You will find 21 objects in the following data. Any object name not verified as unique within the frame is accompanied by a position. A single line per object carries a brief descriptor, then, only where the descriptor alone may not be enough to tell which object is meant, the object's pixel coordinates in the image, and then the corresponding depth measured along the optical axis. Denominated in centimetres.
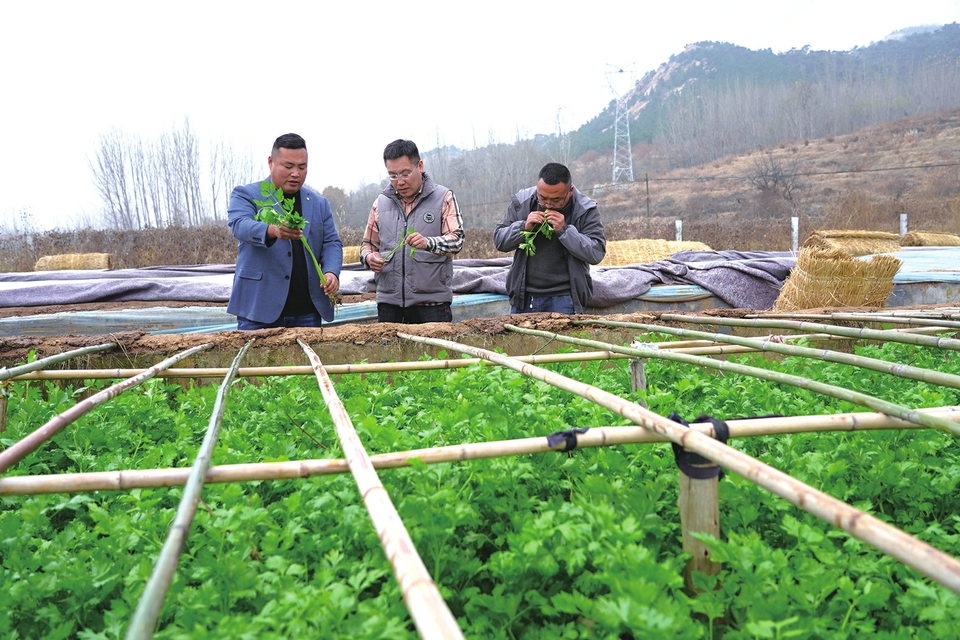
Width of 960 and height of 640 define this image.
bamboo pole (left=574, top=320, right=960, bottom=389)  213
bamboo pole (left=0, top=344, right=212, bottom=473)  170
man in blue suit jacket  424
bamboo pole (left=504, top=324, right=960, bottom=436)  162
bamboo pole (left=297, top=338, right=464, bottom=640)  92
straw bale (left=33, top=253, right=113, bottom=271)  1518
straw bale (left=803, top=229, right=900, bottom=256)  869
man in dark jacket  485
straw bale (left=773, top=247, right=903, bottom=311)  634
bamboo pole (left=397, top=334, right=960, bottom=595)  96
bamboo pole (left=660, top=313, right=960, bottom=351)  272
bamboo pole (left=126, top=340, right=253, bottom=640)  94
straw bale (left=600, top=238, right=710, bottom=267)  1175
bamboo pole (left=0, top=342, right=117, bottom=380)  271
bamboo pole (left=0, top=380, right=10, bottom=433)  283
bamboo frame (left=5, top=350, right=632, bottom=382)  317
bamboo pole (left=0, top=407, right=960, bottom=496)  159
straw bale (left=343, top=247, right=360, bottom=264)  1348
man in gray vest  470
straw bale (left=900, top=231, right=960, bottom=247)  1559
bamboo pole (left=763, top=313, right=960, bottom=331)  393
